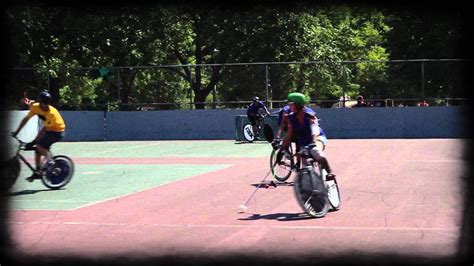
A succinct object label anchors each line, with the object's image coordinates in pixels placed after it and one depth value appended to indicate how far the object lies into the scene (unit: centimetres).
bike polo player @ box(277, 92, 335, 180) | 1020
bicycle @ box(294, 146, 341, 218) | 966
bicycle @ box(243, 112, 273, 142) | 2752
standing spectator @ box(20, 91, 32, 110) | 2596
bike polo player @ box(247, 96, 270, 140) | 2680
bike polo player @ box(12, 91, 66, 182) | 1327
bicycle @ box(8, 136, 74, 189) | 1330
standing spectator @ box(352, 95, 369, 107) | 3141
